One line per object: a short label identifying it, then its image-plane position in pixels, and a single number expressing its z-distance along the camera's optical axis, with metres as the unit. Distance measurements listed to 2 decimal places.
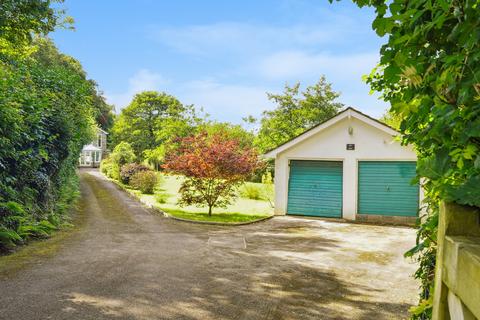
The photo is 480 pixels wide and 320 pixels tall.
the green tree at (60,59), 40.46
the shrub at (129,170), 28.35
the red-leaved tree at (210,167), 14.99
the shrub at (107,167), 35.44
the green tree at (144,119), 48.07
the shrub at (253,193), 23.92
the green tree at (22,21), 12.20
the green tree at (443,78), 1.35
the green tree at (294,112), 32.59
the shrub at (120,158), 32.49
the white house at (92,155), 58.44
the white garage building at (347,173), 15.30
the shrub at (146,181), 23.86
